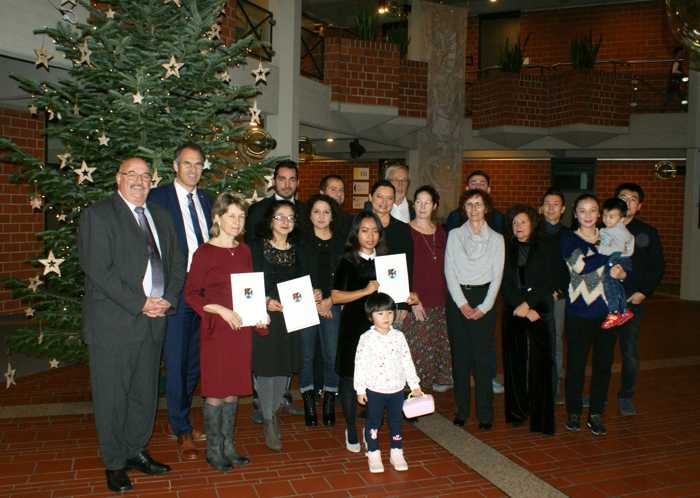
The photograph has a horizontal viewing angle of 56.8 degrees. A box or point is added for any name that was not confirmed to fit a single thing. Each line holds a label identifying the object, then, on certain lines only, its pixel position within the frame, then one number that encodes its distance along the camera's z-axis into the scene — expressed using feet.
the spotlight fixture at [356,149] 46.11
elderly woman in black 16.47
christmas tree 16.21
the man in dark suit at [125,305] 12.32
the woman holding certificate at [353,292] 15.15
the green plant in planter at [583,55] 45.50
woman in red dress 13.38
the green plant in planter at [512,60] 46.29
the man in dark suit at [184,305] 14.58
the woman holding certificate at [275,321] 14.64
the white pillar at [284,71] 31.78
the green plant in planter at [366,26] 37.55
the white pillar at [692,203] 43.57
